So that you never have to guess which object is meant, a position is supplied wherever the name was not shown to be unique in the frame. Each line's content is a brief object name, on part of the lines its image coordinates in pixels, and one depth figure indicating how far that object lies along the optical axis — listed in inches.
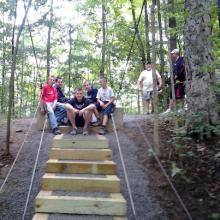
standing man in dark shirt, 248.9
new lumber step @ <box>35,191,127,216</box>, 133.5
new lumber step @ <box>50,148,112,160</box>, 179.2
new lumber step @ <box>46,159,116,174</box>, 165.8
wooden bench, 239.8
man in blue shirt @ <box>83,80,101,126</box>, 238.5
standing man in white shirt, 282.9
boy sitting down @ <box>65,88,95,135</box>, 214.5
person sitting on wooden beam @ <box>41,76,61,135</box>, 233.6
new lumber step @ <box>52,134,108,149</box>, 191.9
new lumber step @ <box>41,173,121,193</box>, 151.2
